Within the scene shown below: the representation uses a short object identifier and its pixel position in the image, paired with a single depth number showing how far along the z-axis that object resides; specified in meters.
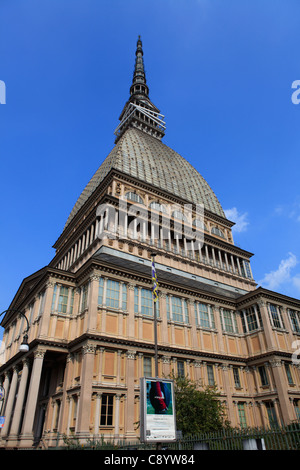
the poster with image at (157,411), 13.64
